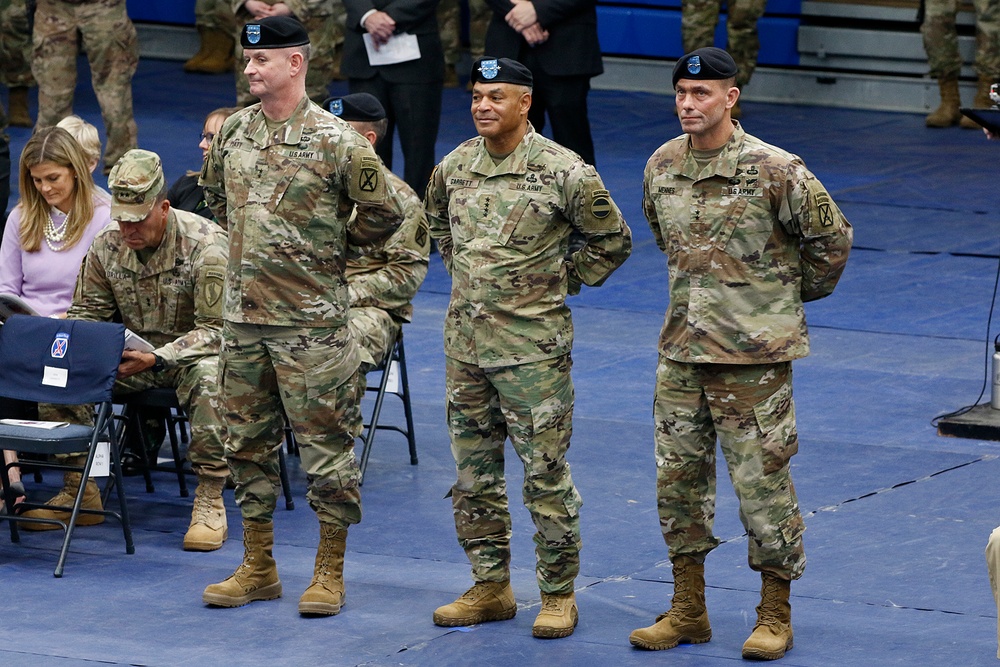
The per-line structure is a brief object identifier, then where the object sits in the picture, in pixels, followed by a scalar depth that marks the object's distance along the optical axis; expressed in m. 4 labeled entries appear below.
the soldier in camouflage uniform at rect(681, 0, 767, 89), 31.16
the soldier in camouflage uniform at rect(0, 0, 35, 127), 29.87
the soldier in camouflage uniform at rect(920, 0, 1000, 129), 29.62
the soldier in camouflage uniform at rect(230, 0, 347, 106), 24.58
